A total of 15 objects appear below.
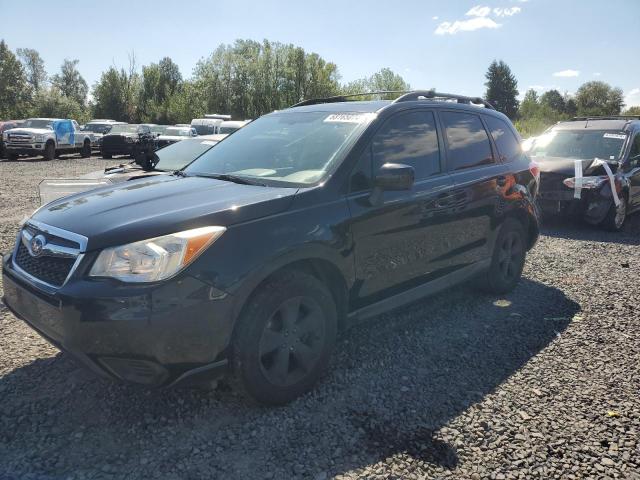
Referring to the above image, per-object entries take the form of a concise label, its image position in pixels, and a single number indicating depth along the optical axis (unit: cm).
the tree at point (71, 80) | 9842
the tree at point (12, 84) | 5754
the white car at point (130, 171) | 572
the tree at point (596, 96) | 8481
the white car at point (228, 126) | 1861
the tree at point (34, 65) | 9125
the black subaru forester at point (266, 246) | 245
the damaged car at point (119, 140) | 2122
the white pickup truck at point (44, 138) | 2162
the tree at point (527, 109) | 7661
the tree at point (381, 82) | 7781
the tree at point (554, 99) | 9994
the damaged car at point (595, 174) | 795
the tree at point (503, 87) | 9281
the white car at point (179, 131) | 2386
